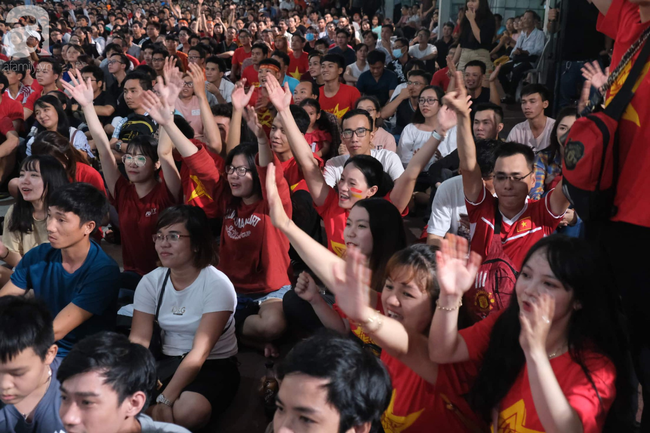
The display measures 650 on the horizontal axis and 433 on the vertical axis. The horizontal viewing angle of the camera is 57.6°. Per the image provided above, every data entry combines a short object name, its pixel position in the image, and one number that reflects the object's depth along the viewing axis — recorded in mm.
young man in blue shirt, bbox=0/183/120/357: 2480
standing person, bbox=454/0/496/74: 6930
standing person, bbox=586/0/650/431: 1340
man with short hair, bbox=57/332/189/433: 1577
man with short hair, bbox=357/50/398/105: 6699
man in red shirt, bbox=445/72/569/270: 2531
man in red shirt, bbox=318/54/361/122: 5738
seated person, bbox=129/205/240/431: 2340
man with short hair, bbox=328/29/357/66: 8719
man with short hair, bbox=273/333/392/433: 1368
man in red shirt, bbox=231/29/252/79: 8938
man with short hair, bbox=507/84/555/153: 4258
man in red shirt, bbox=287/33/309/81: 8273
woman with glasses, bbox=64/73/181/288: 3268
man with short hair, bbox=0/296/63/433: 1787
